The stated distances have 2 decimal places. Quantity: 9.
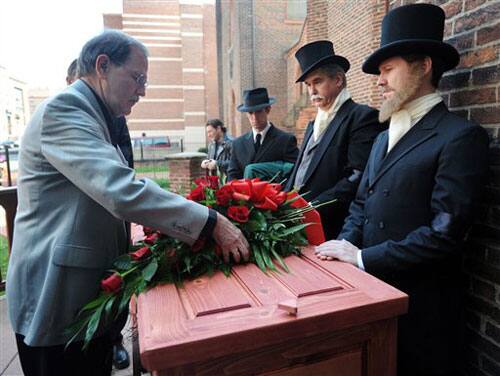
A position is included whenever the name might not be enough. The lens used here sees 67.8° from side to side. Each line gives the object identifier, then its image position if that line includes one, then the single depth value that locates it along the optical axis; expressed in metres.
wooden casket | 0.93
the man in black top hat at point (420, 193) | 1.41
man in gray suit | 1.29
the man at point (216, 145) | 5.57
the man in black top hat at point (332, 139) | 2.19
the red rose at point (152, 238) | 1.44
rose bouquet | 1.26
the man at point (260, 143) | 3.53
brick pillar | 7.48
